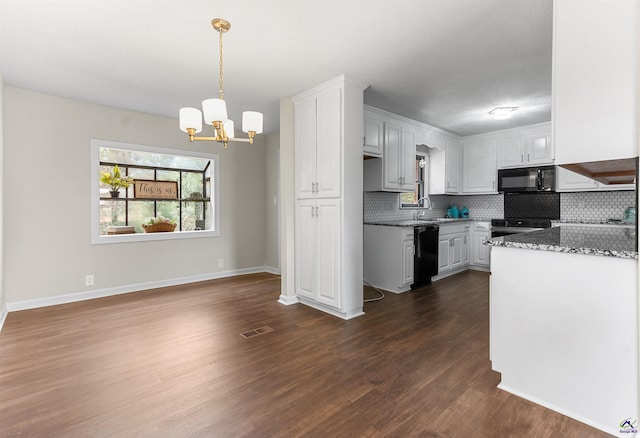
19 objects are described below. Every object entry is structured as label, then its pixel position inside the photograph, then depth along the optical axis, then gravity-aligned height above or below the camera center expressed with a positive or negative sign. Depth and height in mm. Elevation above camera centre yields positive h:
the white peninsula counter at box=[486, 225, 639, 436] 1530 -598
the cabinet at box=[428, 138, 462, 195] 5574 +795
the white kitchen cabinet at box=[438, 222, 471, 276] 4901 -557
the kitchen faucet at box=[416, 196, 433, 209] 5707 +242
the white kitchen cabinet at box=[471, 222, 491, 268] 5411 -558
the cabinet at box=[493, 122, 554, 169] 4956 +1087
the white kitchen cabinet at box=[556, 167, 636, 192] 4352 +415
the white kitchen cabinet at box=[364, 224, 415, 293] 4137 -587
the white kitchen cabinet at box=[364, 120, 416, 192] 4402 +714
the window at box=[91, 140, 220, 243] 4133 +299
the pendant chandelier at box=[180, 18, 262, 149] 2125 +680
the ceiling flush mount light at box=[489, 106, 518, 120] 4117 +1347
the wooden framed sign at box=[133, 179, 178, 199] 4535 +364
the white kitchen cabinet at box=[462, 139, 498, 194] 5516 +833
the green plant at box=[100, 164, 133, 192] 4223 +464
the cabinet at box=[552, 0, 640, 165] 1492 +660
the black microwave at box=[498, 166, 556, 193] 4859 +536
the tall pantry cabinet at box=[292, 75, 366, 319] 3205 +213
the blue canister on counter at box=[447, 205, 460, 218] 6078 +22
